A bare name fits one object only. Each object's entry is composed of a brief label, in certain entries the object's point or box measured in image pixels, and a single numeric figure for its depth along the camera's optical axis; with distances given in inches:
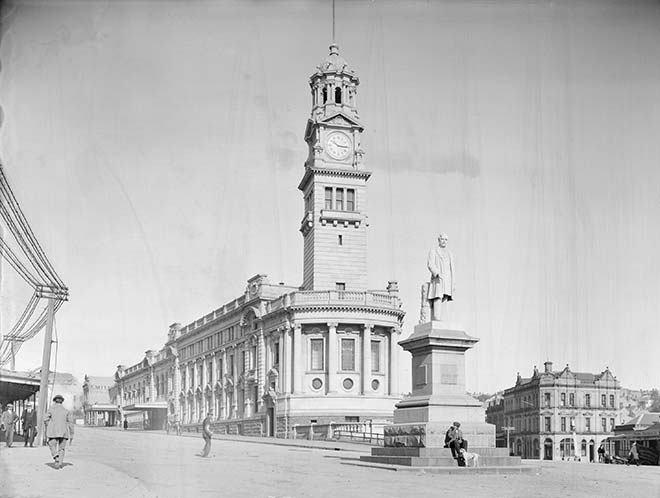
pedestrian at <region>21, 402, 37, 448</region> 1207.7
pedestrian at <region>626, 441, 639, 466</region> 1257.1
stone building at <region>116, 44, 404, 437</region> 2496.3
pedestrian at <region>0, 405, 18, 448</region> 1143.0
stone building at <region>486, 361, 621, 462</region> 4500.5
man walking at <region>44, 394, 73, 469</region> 781.3
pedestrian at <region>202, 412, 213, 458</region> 1075.3
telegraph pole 1219.9
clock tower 2679.6
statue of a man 917.2
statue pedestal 848.9
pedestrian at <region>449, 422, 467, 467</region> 789.9
